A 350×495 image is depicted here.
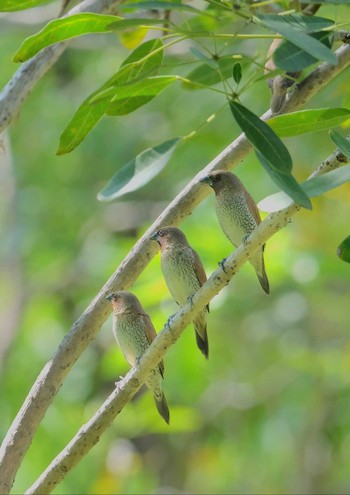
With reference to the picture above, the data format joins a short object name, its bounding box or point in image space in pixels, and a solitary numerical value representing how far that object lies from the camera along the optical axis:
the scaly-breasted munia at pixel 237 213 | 7.92
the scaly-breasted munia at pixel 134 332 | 8.75
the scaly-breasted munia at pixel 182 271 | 8.56
